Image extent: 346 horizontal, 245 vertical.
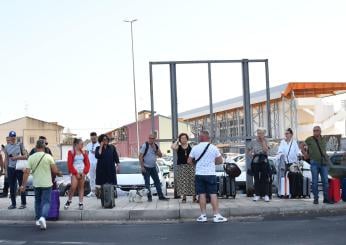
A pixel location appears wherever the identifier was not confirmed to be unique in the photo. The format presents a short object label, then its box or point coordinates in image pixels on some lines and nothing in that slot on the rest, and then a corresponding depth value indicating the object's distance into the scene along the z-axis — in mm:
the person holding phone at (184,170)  13227
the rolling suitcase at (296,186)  13844
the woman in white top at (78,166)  12391
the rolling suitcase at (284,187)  13954
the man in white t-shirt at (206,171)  10977
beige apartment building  67188
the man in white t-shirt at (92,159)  15117
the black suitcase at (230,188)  14047
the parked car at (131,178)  15984
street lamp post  50025
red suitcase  12977
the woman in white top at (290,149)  13828
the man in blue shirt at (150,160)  13805
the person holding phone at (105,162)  13078
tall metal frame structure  14555
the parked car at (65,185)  16125
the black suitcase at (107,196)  12438
